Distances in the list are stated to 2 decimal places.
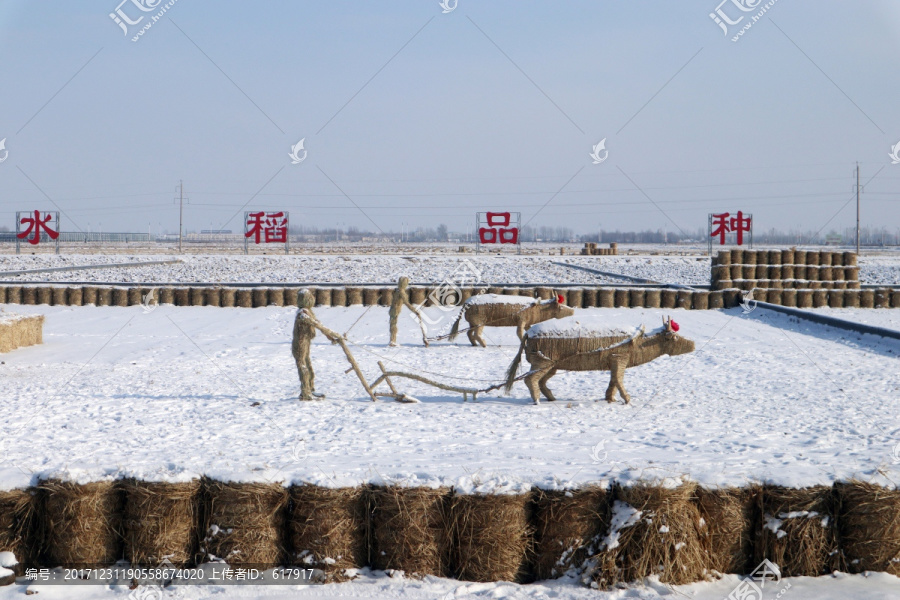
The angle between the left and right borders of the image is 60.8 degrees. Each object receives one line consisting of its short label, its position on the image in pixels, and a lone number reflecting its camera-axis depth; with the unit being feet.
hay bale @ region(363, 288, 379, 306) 93.09
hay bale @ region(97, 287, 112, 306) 92.38
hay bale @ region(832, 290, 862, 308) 94.38
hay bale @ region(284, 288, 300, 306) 92.89
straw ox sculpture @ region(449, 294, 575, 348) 57.31
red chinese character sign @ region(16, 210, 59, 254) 144.99
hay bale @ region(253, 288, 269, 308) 92.12
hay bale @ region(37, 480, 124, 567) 21.68
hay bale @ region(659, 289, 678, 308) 94.63
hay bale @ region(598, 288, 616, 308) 94.79
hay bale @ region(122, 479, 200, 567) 21.59
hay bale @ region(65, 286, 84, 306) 92.22
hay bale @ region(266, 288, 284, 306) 92.53
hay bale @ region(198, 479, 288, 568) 21.54
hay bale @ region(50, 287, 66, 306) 92.12
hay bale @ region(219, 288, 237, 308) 92.84
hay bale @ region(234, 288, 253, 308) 92.22
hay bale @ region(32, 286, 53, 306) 92.27
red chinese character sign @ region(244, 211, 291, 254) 179.11
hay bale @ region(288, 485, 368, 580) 21.56
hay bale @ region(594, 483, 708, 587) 20.63
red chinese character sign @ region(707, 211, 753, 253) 151.84
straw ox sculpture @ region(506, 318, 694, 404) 38.19
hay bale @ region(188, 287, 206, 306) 93.16
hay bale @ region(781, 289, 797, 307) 96.94
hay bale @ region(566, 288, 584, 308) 94.84
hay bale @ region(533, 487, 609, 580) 21.39
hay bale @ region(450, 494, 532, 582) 21.33
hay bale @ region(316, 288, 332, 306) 93.30
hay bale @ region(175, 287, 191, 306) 93.30
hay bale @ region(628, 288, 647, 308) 94.94
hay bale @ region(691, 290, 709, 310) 94.22
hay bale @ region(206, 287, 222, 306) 92.99
